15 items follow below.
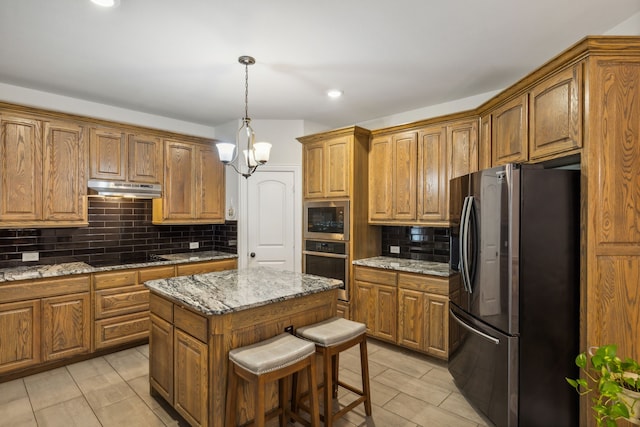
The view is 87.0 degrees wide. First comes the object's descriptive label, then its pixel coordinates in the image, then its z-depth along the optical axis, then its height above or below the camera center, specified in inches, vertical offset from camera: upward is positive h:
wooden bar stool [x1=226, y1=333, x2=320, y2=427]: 70.5 -33.5
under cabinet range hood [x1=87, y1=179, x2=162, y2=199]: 141.0 +10.2
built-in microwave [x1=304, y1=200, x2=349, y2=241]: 155.5 -3.7
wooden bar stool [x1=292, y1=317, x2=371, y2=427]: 82.7 -34.0
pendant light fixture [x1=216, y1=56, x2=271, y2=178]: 102.5 +19.0
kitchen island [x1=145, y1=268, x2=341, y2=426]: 76.9 -28.7
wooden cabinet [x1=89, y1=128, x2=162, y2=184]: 143.1 +25.1
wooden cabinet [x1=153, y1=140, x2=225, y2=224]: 164.9 +13.3
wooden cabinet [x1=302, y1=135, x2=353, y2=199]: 155.5 +21.7
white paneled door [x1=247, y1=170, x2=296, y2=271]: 175.0 -3.8
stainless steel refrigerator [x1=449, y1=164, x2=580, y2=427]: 82.0 -20.4
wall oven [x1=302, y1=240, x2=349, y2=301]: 155.6 -23.3
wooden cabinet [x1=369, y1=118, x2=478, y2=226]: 133.4 +18.5
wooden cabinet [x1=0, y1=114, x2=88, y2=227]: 121.9 +15.1
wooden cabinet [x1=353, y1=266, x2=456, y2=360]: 126.6 -38.8
